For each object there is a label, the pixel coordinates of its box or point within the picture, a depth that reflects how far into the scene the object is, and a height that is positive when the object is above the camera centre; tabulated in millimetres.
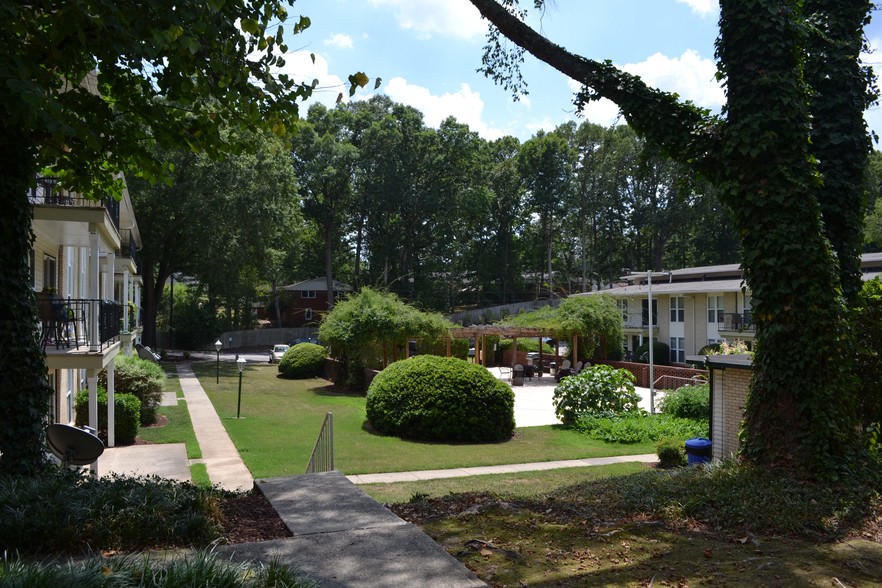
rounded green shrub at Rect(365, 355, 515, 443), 18375 -2112
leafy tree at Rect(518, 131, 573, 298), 67562 +15191
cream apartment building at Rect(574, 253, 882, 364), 37438 +1084
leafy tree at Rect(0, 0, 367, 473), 6316 +2480
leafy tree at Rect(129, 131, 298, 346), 39062 +6488
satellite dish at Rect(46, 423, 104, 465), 6570 -1123
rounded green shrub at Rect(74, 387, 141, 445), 17172 -2251
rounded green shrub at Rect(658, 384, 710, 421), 20875 -2374
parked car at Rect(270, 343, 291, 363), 46656 -1812
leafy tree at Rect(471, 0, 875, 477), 8047 +1531
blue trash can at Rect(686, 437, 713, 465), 13656 -2453
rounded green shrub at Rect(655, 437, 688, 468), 14836 -2738
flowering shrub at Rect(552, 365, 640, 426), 21125 -2102
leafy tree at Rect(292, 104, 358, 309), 59625 +13366
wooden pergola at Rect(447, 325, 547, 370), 32312 -296
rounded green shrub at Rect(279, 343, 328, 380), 35562 -1868
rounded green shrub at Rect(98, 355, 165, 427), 19875 -1608
